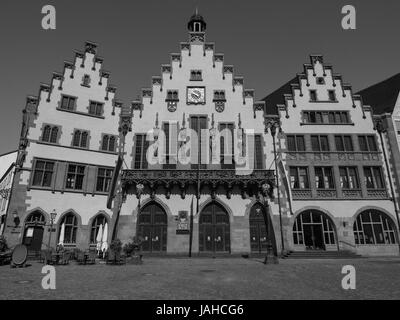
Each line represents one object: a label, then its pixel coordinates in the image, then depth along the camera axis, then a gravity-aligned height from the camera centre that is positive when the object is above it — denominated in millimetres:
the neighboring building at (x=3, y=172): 25822 +8717
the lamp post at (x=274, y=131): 26298 +10972
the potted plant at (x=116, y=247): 18797 -451
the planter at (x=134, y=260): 19328 -1351
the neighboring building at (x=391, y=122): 27633 +12013
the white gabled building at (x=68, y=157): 23844 +7629
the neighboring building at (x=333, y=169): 26469 +7005
